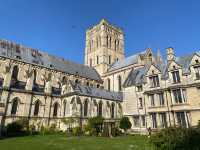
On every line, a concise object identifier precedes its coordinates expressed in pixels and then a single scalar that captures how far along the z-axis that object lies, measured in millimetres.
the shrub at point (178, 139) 10938
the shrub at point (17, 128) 29344
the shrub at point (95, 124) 30848
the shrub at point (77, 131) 31259
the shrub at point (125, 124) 33000
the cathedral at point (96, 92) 27625
